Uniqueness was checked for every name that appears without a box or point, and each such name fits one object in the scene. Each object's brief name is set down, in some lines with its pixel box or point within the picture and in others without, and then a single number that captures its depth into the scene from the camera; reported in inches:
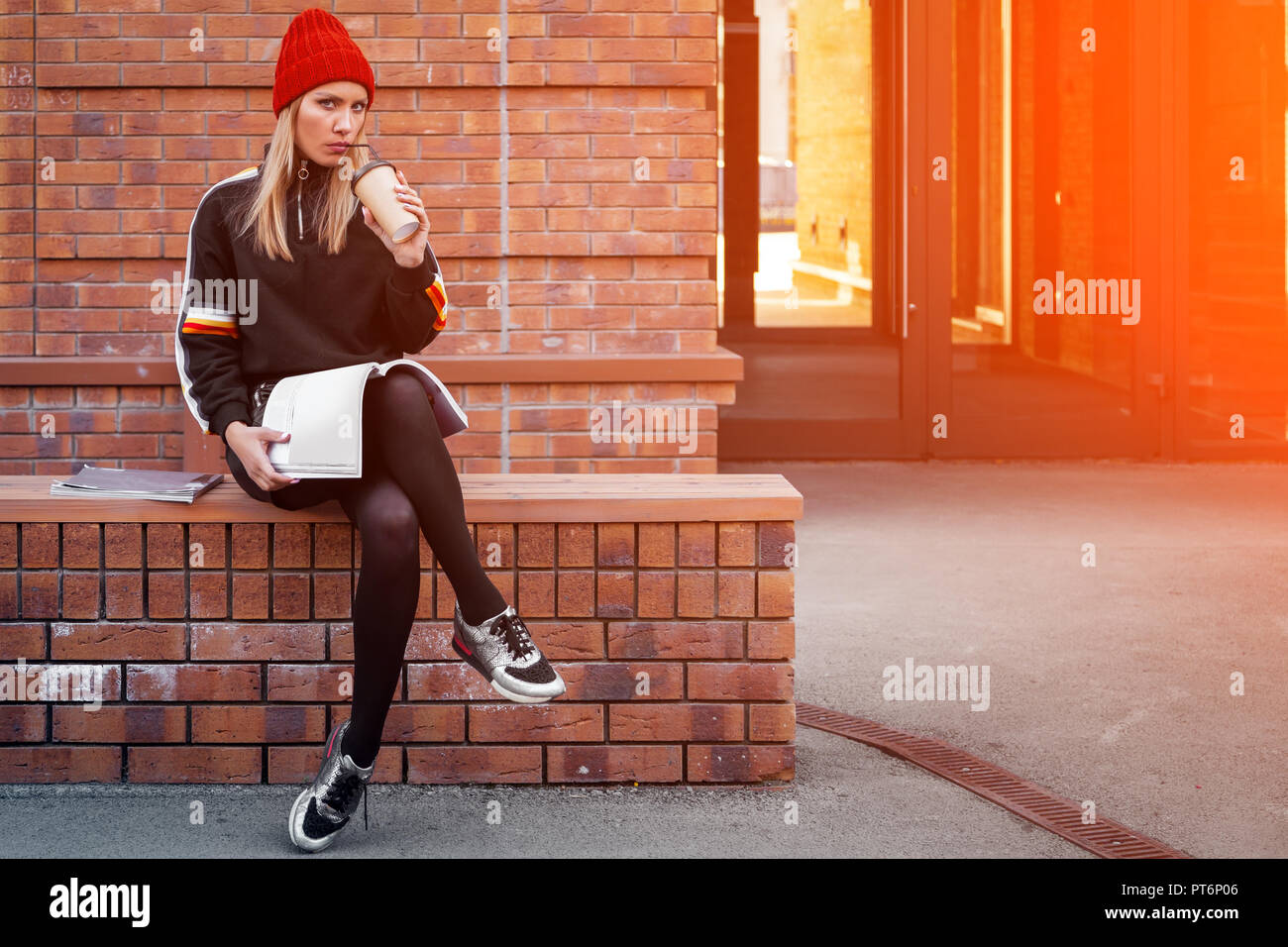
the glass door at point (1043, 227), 362.9
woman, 131.5
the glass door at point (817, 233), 367.2
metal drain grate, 132.8
